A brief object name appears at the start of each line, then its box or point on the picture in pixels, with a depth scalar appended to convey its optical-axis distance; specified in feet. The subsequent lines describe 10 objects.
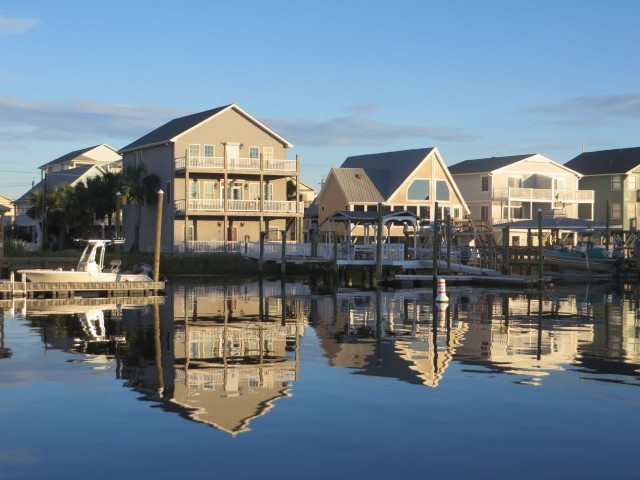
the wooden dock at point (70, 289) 131.34
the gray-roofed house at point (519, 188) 285.84
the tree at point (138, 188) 230.07
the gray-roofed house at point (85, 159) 337.52
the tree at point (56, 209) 250.37
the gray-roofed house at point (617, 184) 308.19
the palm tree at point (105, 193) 239.50
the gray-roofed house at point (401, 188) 260.01
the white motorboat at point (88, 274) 134.00
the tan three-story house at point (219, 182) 224.74
